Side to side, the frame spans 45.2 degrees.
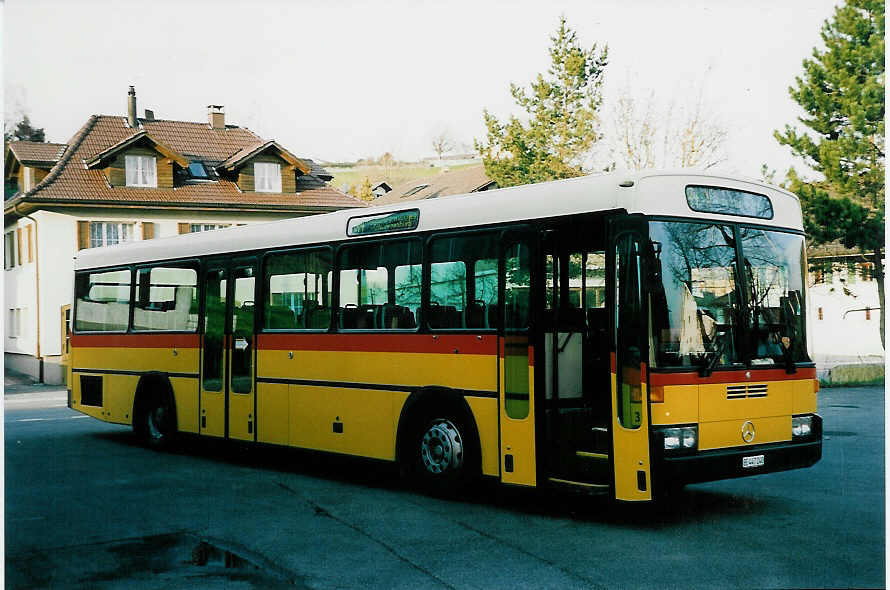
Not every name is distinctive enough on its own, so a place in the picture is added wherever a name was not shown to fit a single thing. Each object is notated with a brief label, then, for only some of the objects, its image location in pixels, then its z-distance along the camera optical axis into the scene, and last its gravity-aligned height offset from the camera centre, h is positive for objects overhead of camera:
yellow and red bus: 8.41 -0.17
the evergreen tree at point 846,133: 20.34 +3.74
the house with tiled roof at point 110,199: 33.31 +3.94
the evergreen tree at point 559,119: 27.82 +5.41
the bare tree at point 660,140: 27.58 +4.57
